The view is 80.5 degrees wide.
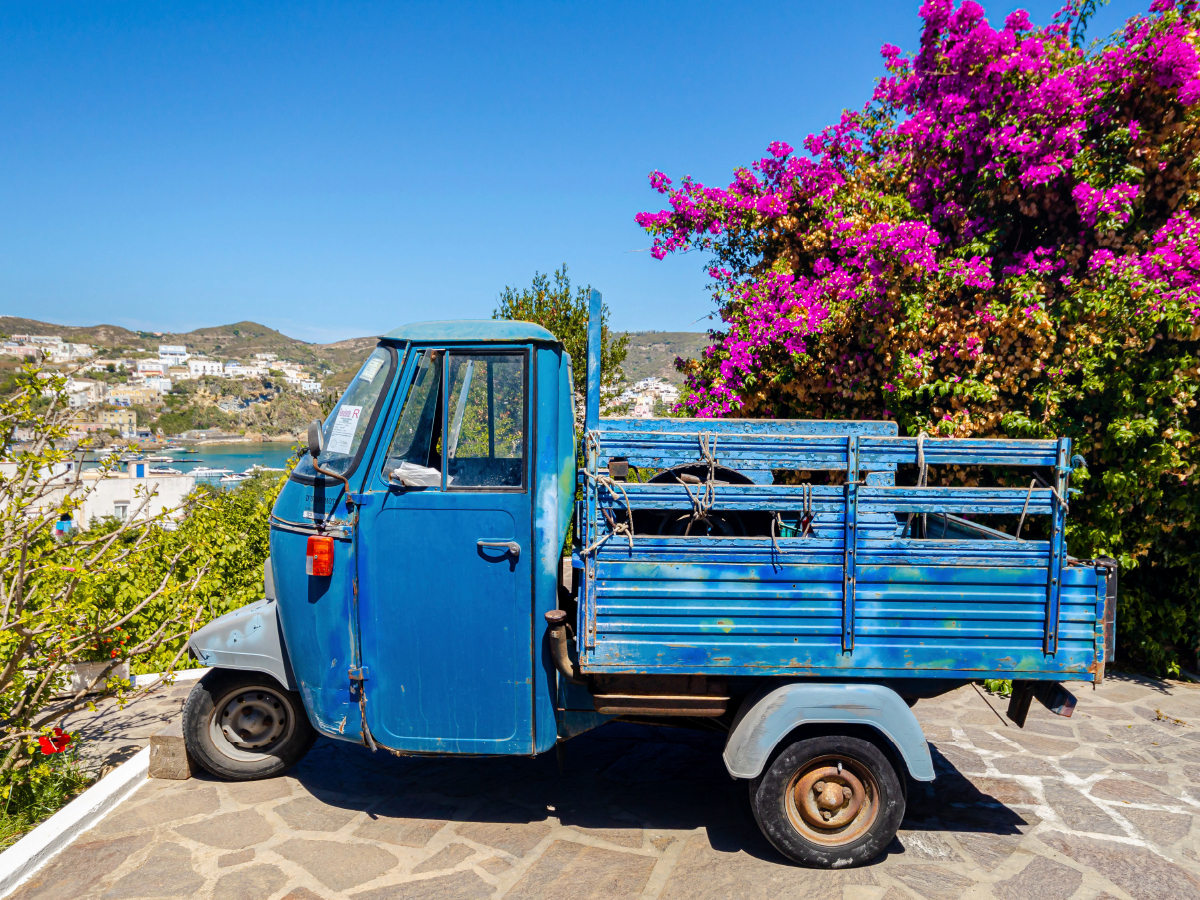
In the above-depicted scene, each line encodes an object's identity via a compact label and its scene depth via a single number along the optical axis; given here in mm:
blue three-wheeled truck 3115
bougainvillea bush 5688
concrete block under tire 4043
